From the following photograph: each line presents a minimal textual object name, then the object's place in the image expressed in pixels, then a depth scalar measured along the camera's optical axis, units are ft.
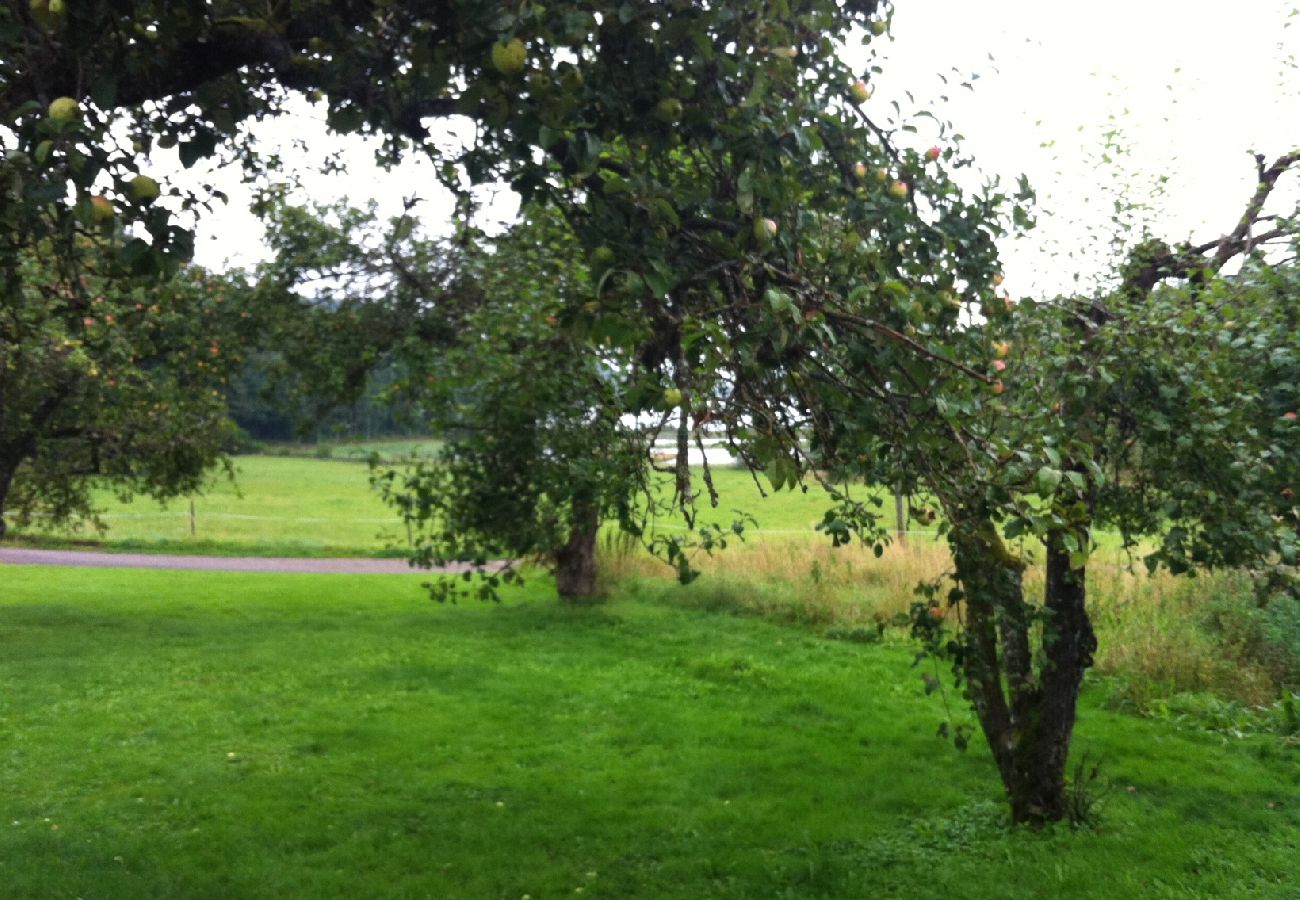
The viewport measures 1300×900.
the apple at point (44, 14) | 10.69
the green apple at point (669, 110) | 11.98
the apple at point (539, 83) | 11.48
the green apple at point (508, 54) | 10.66
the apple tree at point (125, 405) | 41.14
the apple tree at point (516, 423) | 22.04
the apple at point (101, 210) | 10.13
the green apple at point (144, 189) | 10.57
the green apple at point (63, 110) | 9.75
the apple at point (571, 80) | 11.12
